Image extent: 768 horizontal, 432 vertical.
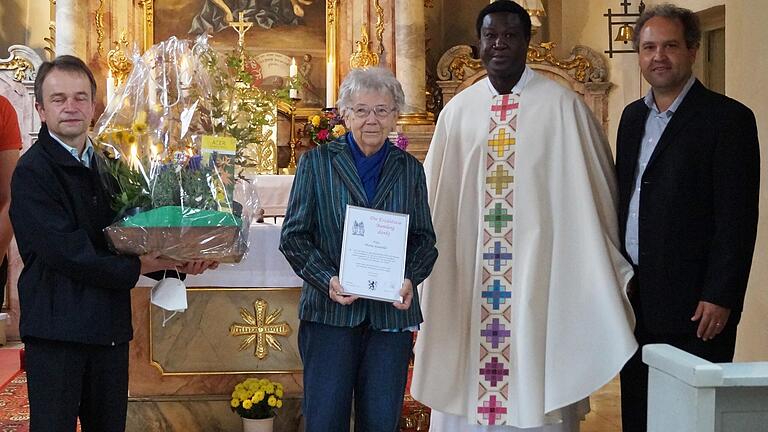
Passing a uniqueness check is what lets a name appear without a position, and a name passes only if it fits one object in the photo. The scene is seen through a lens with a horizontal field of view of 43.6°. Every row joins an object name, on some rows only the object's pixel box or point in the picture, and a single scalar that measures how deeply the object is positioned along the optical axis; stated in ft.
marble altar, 14.15
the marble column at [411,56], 27.04
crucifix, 27.17
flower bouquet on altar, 20.39
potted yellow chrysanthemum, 13.89
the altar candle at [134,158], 9.02
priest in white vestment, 10.74
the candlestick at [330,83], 27.30
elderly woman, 9.41
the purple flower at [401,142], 18.28
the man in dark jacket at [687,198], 10.05
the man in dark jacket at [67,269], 8.57
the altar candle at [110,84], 26.35
